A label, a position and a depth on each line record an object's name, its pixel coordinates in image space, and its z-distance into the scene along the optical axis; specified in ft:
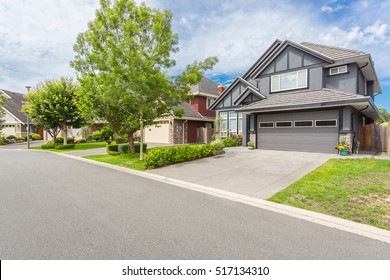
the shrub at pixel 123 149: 47.26
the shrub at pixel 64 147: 65.16
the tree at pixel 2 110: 88.07
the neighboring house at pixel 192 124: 74.49
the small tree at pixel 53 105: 62.85
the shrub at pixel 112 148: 48.16
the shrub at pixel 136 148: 48.87
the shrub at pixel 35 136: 100.68
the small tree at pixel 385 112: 210.90
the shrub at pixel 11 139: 89.99
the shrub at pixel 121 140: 65.27
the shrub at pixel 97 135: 96.17
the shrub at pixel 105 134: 94.12
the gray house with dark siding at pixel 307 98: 40.75
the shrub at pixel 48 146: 68.03
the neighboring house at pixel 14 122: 102.01
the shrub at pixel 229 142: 58.68
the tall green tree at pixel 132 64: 33.68
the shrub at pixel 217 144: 43.70
